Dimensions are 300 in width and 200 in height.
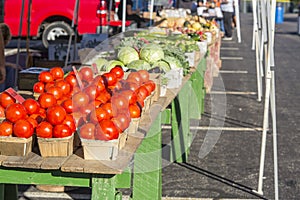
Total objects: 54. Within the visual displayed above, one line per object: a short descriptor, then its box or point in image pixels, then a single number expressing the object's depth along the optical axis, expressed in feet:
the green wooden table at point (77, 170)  10.30
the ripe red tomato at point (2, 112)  11.75
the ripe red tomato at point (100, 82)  12.93
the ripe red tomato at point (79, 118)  11.18
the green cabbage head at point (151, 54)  19.66
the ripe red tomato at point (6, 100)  12.07
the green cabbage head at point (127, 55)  19.27
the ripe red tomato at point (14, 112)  10.94
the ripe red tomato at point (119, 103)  11.87
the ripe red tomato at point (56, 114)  10.76
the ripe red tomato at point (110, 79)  13.74
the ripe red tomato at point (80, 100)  11.55
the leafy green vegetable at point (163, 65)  18.81
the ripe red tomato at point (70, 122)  10.91
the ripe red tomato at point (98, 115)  10.92
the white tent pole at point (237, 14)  42.01
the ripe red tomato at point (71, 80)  13.41
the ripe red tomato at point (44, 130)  10.66
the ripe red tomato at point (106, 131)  10.61
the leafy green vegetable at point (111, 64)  18.24
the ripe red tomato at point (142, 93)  13.48
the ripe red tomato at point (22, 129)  10.62
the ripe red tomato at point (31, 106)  11.50
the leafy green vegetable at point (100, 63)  18.66
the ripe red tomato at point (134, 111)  12.29
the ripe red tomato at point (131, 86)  13.83
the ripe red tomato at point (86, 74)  13.83
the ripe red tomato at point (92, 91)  12.13
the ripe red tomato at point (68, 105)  11.69
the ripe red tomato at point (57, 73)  14.61
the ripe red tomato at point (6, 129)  10.68
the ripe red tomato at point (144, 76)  15.06
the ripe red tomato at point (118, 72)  15.10
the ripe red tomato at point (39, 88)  14.29
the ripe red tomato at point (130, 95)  12.55
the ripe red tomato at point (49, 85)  13.87
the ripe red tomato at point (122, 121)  11.18
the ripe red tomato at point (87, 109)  11.42
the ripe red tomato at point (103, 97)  12.39
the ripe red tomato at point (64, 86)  13.00
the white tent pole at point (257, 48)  32.65
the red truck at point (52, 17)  54.44
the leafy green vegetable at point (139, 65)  18.40
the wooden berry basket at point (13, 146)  10.57
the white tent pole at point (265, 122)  19.15
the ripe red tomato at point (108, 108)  11.42
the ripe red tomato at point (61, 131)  10.64
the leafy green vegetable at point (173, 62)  19.92
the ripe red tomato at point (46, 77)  14.32
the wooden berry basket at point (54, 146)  10.58
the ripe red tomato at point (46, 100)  11.73
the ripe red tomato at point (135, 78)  14.69
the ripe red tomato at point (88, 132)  10.62
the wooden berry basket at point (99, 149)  10.54
